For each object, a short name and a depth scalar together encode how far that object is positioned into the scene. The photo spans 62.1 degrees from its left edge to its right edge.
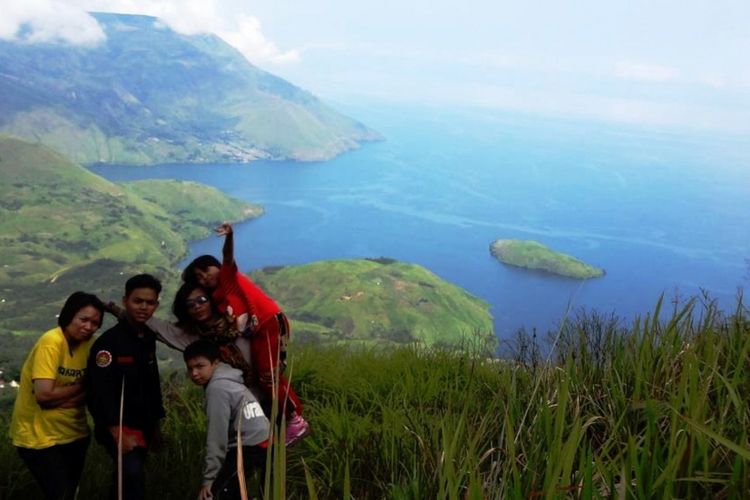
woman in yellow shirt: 2.98
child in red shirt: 3.22
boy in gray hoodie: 2.77
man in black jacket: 2.95
